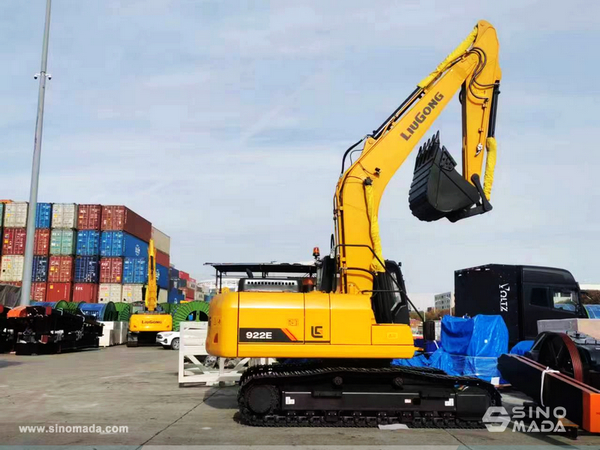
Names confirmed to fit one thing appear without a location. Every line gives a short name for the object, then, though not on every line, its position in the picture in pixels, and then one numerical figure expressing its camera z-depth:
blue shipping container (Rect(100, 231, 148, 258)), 44.12
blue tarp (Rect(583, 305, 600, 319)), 19.40
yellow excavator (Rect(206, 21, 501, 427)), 8.02
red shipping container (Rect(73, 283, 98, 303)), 42.66
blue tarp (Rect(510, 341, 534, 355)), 12.84
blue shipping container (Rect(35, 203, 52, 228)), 43.47
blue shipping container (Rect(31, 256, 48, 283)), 42.44
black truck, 16.45
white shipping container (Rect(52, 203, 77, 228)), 43.72
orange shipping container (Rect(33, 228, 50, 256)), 42.69
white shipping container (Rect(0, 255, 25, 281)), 42.09
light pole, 21.70
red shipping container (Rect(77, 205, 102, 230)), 44.44
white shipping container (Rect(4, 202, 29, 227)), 43.44
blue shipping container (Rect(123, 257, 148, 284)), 43.88
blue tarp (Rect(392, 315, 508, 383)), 12.63
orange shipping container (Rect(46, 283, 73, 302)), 41.94
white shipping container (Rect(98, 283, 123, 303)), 43.38
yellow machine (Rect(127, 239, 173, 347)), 28.48
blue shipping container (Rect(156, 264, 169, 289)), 56.56
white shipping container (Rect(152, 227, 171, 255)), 62.03
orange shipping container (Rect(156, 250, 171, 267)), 59.29
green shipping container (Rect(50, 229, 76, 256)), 42.75
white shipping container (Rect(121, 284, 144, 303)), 43.59
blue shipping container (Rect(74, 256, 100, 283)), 43.09
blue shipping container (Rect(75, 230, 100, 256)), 43.69
